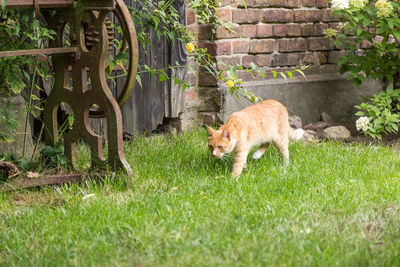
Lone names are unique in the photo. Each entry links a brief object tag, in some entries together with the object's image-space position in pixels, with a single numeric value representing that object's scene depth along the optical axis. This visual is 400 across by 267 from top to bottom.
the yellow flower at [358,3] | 10.31
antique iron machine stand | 6.72
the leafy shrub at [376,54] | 10.36
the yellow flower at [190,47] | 8.42
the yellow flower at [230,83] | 8.15
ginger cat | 7.79
